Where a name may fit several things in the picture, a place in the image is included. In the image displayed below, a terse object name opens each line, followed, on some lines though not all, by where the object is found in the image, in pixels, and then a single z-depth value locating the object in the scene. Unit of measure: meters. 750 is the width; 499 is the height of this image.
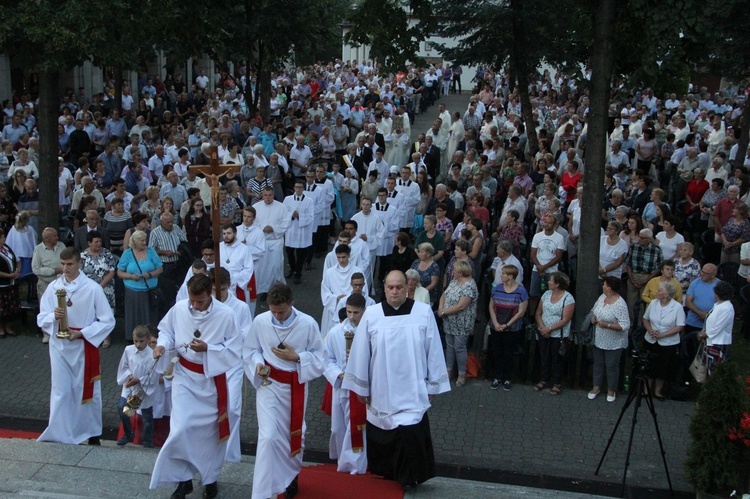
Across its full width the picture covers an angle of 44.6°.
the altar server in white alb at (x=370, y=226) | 13.85
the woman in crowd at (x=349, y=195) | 16.81
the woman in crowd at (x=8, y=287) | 12.13
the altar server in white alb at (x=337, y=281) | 10.81
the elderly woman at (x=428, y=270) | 11.41
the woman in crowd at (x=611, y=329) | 10.24
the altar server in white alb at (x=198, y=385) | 6.95
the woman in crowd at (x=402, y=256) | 12.57
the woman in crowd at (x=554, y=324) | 10.54
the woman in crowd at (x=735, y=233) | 13.45
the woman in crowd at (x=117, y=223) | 13.22
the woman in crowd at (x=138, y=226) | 12.42
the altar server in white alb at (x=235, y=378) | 7.85
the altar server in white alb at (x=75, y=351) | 8.38
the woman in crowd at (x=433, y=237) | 12.62
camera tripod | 8.02
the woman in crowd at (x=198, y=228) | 13.37
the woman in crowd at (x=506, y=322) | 10.67
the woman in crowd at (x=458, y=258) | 11.27
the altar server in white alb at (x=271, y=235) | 13.82
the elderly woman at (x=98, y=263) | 11.80
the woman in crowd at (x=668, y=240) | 12.73
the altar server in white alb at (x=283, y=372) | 6.95
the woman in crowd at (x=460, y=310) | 10.73
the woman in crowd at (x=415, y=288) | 10.26
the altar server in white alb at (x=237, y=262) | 11.49
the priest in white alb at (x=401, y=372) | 7.15
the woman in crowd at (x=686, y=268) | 11.58
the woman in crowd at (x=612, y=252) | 12.54
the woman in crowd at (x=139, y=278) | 11.81
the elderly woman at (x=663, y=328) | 10.35
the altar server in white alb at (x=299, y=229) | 14.72
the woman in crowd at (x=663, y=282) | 10.66
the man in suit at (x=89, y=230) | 12.50
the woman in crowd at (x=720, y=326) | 9.91
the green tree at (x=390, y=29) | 12.25
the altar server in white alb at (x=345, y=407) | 7.64
